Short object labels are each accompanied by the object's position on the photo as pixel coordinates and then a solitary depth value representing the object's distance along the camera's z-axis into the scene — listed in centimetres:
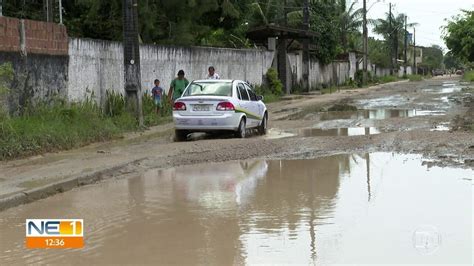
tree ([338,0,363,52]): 5779
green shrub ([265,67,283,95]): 3388
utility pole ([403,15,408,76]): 9419
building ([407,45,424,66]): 13800
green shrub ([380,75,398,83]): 7255
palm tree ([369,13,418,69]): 8675
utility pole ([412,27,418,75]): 11427
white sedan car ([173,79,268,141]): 1457
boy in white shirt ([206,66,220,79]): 1863
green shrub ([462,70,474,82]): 6569
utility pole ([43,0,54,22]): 1823
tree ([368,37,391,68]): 8288
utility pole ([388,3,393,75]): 8338
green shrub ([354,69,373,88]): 5262
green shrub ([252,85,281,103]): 3044
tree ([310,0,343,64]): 4391
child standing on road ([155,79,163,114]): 1944
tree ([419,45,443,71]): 16688
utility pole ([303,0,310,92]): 3888
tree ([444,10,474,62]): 4606
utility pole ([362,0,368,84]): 5278
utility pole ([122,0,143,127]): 1608
